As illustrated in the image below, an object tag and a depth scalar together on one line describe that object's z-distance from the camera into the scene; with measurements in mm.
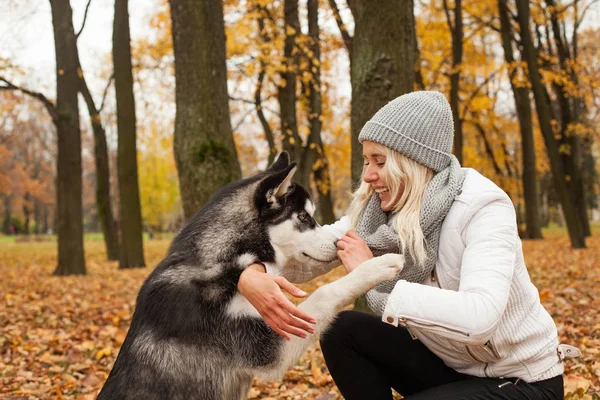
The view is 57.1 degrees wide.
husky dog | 2908
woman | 2576
